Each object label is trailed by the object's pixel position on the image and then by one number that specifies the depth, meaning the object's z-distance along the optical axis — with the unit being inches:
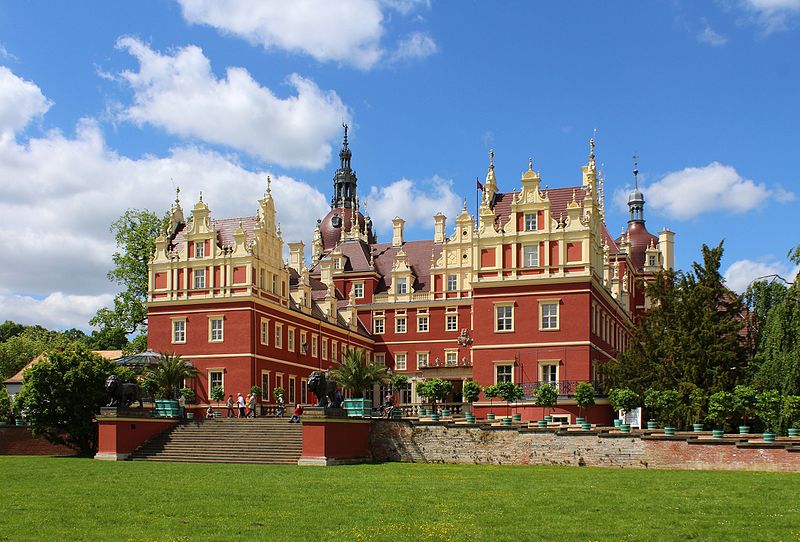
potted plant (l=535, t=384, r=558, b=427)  1555.1
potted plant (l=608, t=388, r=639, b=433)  1502.2
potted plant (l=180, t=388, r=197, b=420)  1881.2
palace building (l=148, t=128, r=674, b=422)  1804.9
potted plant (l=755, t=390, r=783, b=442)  1293.1
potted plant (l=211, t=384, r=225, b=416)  1931.6
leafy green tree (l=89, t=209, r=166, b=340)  2442.2
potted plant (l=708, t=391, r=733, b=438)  1418.6
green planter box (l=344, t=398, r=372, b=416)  1448.1
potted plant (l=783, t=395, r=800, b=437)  1270.9
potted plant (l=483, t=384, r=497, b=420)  1653.5
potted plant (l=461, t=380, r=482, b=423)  1676.9
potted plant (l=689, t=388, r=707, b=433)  1572.3
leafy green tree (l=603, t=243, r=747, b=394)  1744.6
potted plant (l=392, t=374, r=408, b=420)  1771.9
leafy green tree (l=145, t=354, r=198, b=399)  1800.0
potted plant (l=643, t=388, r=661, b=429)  1495.0
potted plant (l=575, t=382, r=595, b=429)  1572.3
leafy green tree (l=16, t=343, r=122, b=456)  1535.4
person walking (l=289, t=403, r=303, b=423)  1497.3
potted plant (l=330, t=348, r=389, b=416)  1856.5
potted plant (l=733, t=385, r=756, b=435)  1366.9
